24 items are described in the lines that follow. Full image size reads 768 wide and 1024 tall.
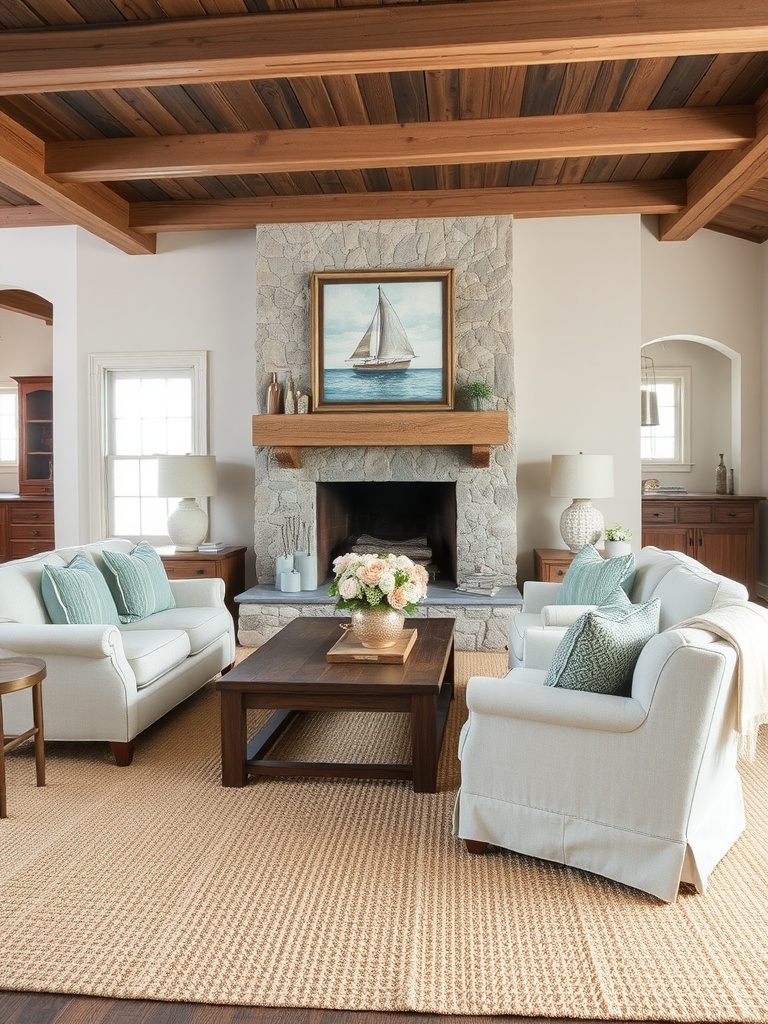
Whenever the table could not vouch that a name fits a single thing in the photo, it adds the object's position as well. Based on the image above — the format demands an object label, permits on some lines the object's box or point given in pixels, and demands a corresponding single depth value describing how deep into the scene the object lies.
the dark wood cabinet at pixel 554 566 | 5.89
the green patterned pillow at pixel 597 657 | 2.70
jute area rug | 2.04
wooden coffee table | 3.30
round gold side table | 3.01
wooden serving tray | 3.66
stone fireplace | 6.06
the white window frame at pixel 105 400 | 6.66
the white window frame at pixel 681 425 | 8.45
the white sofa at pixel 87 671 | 3.55
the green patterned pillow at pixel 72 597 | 3.83
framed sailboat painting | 6.04
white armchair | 2.44
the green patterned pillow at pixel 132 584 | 4.47
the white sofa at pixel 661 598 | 3.10
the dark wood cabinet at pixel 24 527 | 8.87
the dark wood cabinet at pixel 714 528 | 7.16
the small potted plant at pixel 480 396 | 5.93
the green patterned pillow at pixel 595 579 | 4.13
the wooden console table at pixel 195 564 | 6.14
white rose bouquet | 3.56
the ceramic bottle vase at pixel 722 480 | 7.62
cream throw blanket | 2.47
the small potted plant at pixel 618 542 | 5.87
